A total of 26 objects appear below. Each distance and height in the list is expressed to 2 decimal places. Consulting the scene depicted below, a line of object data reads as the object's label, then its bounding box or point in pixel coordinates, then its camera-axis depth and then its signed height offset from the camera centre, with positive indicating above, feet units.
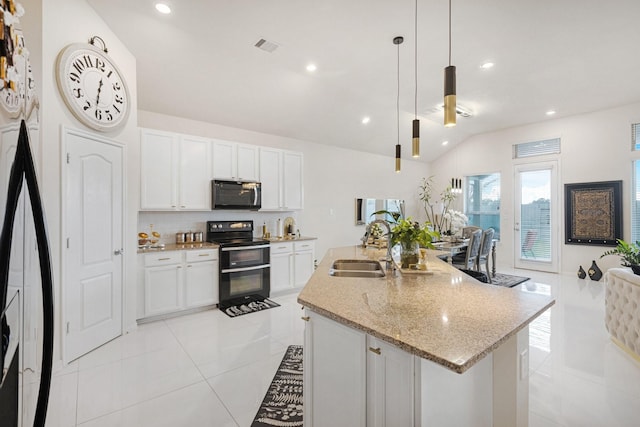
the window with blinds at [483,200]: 23.02 +1.09
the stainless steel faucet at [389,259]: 7.77 -1.24
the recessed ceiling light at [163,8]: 8.80 +6.28
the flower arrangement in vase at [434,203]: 25.21 +0.92
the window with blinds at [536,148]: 20.07 +4.70
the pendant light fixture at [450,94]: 5.49 +2.27
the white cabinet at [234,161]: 13.96 +2.60
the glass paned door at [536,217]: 20.07 -0.22
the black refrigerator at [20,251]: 1.38 -0.21
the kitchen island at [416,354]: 3.51 -1.95
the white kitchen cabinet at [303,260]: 15.72 -2.58
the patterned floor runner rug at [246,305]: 12.61 -4.22
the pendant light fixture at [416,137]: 8.59 +2.27
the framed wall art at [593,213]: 17.49 +0.06
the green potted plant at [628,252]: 15.14 -2.05
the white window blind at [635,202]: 16.99 +0.70
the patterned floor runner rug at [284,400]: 6.17 -4.36
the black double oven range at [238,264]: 13.10 -2.36
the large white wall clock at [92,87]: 8.25 +3.89
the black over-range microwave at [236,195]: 13.71 +0.91
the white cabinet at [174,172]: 12.10 +1.82
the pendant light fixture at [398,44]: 10.54 +6.30
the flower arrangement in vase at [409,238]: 7.39 -0.63
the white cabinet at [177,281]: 11.28 -2.79
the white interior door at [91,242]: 8.44 -0.92
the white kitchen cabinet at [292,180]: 16.39 +1.90
